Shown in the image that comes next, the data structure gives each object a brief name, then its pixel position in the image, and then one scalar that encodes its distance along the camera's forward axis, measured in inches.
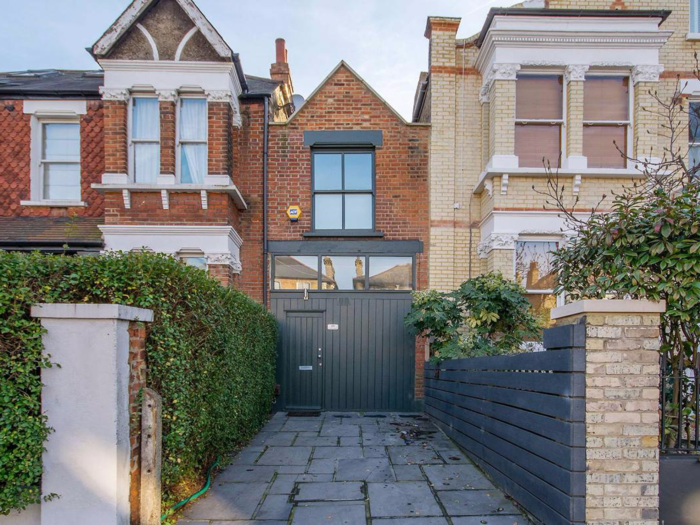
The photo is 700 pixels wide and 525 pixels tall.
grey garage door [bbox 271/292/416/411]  326.0
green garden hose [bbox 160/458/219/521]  133.9
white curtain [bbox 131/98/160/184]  308.7
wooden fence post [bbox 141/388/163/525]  126.0
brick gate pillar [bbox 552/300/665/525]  115.0
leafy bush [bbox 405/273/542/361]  251.8
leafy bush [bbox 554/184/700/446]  120.6
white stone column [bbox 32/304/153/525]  113.0
